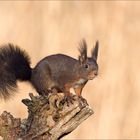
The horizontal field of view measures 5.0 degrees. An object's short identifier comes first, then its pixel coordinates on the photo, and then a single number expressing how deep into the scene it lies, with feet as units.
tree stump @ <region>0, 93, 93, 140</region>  29.09
